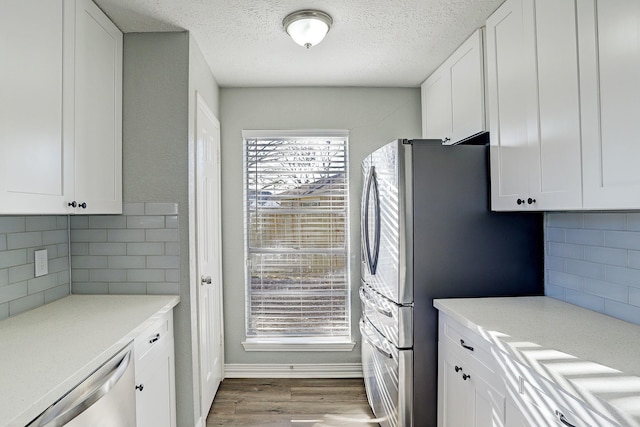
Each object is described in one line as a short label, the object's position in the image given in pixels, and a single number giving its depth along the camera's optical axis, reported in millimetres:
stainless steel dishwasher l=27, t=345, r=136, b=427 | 976
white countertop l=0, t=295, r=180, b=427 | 916
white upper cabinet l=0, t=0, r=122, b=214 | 1231
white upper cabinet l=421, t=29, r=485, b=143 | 2078
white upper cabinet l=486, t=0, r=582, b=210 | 1381
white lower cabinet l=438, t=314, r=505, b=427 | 1375
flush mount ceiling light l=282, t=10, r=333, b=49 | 1878
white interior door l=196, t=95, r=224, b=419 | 2254
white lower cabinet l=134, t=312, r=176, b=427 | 1546
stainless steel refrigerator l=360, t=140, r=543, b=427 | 1907
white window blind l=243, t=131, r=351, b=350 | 3006
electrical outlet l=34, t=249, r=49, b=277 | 1751
